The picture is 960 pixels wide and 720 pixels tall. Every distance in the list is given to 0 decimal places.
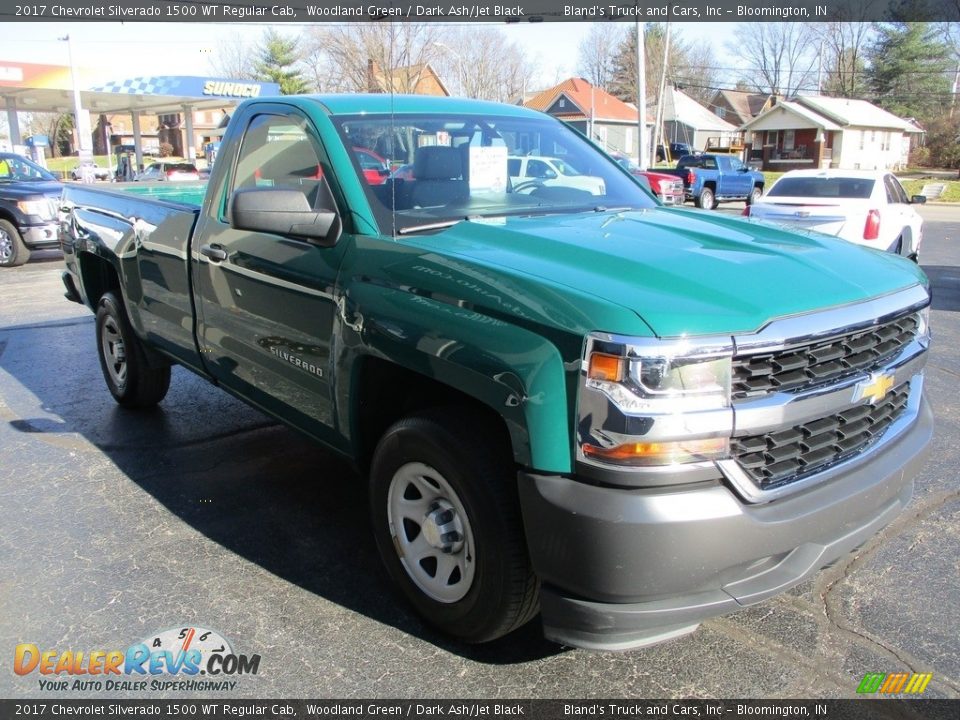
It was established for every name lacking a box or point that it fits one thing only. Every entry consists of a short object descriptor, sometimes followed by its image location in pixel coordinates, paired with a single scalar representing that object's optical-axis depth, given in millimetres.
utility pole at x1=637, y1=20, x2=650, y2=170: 24594
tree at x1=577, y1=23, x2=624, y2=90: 76812
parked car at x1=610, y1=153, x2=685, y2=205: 23461
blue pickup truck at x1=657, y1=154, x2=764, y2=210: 27719
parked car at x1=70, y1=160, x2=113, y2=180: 26825
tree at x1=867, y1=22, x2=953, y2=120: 68562
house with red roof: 56812
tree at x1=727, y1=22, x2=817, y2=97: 78188
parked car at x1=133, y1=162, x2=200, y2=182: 23203
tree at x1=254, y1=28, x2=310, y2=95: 59156
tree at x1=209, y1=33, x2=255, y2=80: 59278
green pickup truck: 2238
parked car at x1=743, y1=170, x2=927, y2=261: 11000
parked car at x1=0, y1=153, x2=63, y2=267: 12953
